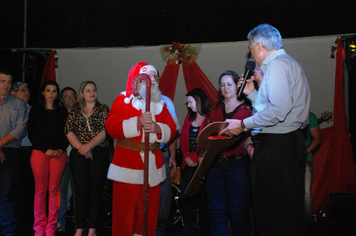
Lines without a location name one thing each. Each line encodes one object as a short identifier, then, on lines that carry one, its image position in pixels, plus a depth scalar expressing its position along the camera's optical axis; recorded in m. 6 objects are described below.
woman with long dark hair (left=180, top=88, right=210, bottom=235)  3.56
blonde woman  3.65
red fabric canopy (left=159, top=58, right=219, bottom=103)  5.74
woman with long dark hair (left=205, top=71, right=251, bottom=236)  3.05
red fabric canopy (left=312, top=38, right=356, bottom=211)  5.25
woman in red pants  3.68
